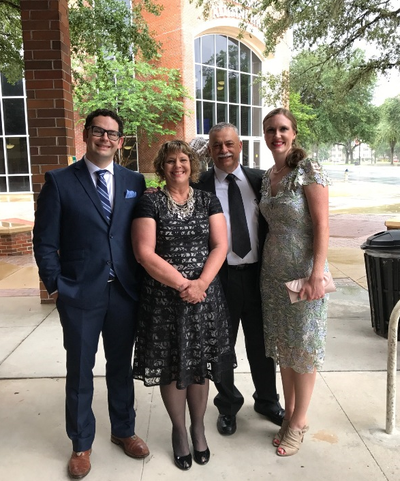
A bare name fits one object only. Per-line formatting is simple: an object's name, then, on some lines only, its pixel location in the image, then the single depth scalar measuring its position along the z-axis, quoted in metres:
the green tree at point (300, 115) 24.78
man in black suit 2.95
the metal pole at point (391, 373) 2.86
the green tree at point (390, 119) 49.88
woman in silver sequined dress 2.57
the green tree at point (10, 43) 9.05
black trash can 4.54
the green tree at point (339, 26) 9.70
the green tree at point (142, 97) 20.12
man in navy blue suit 2.51
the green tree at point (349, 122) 40.47
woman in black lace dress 2.51
